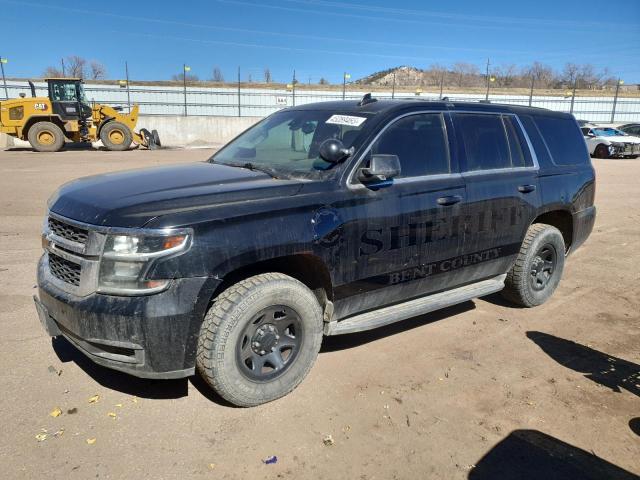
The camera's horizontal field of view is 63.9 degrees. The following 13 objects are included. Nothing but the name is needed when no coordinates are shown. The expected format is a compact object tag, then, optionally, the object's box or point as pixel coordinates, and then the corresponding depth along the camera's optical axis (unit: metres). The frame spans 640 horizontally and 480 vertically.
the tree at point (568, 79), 57.35
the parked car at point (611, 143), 22.61
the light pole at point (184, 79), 29.61
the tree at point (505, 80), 66.88
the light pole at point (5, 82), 26.17
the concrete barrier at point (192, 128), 29.22
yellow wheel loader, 20.97
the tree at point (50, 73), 45.05
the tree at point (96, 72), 58.59
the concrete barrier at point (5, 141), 24.38
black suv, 2.82
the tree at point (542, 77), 63.39
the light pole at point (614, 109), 36.78
